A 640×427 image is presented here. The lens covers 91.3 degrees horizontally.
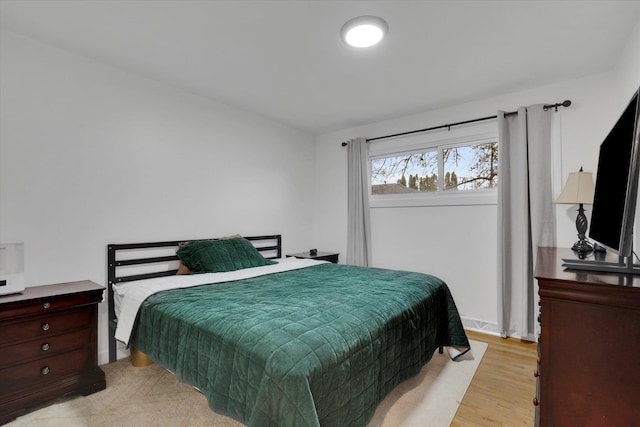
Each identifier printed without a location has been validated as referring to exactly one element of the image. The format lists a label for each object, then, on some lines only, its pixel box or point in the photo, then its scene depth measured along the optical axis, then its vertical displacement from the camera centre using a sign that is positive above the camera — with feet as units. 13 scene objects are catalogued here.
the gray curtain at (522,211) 9.75 -0.14
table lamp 8.21 +0.31
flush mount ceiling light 6.66 +3.97
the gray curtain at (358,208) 13.67 +0.05
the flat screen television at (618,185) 3.72 +0.28
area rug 6.01 -4.01
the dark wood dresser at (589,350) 3.38 -1.66
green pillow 9.43 -1.39
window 11.39 +1.42
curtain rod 9.62 +3.11
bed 4.19 -2.09
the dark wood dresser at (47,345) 5.98 -2.70
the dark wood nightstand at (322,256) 13.51 -2.01
